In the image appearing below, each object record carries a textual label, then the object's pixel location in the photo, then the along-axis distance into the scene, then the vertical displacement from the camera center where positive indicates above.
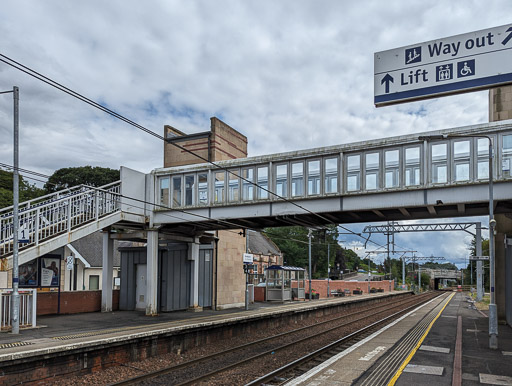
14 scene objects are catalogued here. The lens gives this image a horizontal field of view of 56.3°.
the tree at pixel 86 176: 67.88 +7.10
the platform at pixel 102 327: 11.64 -3.39
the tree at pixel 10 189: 49.78 +4.50
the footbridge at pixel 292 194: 17.05 +1.33
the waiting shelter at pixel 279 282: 33.09 -3.90
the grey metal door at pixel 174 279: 24.06 -2.70
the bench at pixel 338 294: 53.60 -7.57
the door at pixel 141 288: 23.83 -3.14
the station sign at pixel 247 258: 27.14 -1.84
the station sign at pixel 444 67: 13.63 +4.77
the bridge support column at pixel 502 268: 23.75 -2.18
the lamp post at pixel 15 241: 14.48 -0.47
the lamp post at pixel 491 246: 15.61 -0.68
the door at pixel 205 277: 26.17 -2.80
